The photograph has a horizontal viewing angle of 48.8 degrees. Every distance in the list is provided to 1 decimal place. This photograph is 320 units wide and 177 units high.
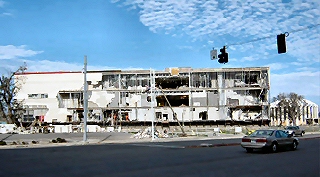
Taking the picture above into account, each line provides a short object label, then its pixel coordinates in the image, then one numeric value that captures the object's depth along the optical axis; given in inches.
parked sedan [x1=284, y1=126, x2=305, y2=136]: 1915.6
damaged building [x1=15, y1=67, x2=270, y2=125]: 3208.7
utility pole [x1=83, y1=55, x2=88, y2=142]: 1433.3
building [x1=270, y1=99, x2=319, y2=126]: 4859.3
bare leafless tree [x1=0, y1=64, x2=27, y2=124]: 2549.2
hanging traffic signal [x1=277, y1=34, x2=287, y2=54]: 813.9
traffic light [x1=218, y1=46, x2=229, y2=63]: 981.7
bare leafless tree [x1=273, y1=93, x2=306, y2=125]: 4103.8
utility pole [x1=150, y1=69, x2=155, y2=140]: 1702.0
